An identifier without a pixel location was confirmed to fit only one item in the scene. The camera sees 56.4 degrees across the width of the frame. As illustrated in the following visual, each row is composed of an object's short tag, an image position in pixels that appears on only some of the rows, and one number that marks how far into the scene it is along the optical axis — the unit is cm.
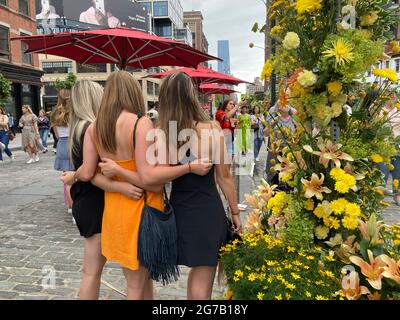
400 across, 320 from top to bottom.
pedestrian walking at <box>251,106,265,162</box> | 1184
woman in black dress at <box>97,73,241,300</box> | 223
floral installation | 180
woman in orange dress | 218
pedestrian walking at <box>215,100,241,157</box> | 909
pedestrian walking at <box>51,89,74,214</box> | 516
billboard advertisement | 6356
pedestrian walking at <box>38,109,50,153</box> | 1683
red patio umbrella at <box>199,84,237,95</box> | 1546
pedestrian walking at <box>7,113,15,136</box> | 2212
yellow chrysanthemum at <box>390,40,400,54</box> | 199
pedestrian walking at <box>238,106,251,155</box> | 1103
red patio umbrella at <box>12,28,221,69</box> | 576
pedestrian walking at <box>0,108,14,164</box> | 1278
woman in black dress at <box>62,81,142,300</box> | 259
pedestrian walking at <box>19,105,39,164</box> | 1223
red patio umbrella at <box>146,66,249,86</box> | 1005
